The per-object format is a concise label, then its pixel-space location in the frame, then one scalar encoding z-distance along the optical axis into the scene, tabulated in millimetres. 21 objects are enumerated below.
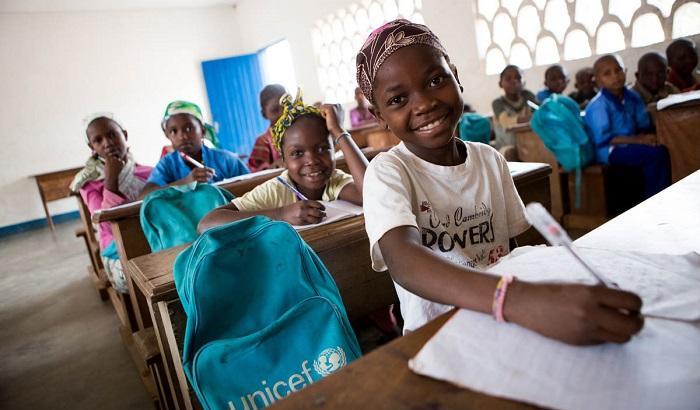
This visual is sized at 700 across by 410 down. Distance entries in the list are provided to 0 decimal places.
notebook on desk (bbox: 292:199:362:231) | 1294
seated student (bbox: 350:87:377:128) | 5863
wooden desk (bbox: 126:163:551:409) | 1098
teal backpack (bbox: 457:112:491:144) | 3473
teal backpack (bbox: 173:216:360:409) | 926
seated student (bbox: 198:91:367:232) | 1560
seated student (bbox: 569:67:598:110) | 4191
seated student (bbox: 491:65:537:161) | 4137
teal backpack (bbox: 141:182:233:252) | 1613
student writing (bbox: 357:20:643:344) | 714
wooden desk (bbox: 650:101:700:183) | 2207
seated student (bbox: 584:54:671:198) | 2734
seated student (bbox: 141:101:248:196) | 2397
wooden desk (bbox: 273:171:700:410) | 396
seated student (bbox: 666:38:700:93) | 3445
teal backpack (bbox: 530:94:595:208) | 2861
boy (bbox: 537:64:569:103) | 4316
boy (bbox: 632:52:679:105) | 3236
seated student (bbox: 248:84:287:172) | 3328
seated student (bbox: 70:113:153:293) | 2607
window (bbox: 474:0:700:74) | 3805
